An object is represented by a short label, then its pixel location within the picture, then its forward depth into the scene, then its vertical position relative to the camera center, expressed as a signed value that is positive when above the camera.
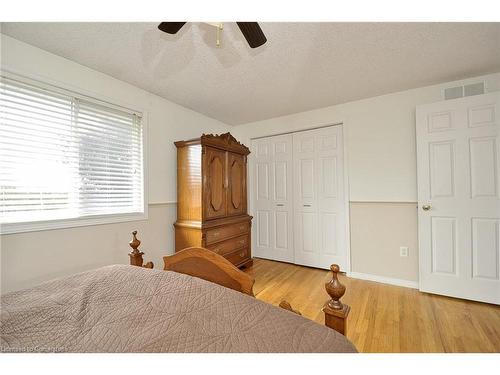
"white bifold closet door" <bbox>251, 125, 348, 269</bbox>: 3.01 -0.19
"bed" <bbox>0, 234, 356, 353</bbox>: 0.65 -0.47
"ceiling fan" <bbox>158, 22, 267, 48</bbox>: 1.04 +0.78
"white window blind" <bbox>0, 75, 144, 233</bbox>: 1.62 +0.30
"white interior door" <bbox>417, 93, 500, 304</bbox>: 2.07 -0.15
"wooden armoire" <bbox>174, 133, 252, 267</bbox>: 2.52 -0.12
